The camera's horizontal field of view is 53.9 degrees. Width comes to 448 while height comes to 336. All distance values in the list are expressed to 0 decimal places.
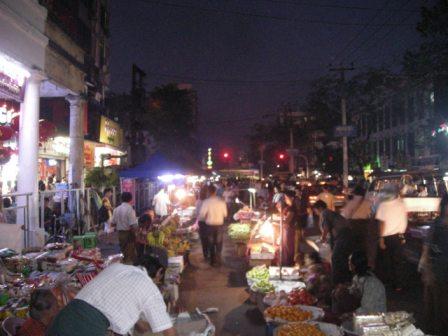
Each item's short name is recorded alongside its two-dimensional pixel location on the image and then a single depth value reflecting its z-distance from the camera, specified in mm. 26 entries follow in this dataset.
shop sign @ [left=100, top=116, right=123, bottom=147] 21031
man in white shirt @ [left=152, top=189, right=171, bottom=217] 18938
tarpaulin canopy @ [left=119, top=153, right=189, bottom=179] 17469
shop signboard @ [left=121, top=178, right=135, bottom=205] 19700
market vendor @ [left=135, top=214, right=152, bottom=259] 9969
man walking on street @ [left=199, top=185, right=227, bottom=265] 12656
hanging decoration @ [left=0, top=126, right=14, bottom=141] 9664
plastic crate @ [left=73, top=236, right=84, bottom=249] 9204
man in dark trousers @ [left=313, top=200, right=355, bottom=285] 8391
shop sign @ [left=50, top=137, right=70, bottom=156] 18491
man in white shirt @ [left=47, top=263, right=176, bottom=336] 3588
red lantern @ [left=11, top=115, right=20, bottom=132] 10664
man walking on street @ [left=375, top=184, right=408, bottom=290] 9477
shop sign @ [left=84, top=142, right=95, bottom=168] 21472
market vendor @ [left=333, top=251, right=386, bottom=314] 5984
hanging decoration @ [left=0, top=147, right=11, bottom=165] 10065
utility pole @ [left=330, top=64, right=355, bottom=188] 23812
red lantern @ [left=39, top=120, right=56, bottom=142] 12148
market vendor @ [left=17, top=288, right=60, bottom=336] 4402
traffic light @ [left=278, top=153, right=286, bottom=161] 49884
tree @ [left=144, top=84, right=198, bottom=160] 36406
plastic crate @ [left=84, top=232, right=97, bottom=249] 9766
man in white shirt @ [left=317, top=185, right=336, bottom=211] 14198
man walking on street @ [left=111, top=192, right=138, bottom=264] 10750
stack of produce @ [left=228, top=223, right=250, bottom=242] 13891
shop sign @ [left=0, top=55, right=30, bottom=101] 9083
